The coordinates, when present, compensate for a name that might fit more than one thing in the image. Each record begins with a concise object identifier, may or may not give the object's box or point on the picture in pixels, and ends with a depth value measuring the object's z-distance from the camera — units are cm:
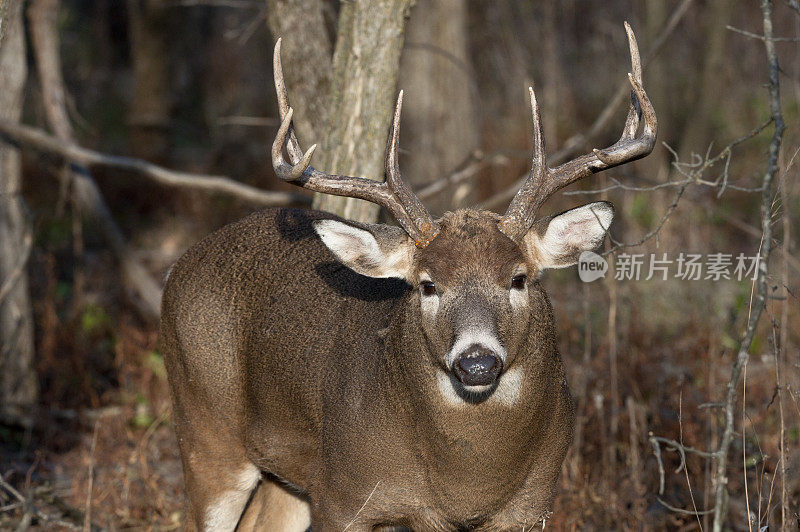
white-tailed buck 798
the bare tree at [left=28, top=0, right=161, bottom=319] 1592
